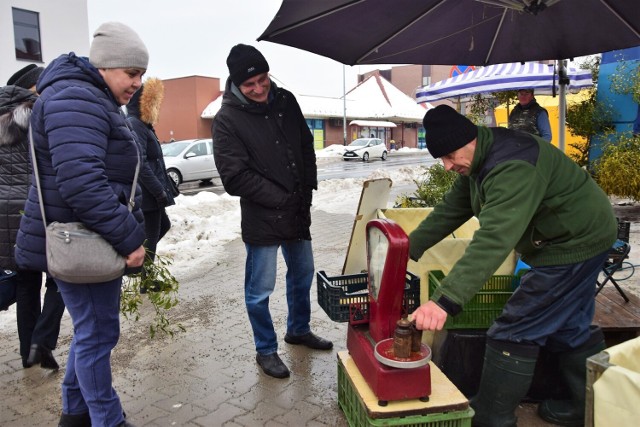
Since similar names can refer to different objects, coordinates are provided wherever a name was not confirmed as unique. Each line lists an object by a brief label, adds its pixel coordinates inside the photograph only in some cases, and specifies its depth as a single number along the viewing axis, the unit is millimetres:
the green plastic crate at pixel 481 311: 3102
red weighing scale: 2350
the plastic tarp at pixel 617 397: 1487
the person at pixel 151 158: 4734
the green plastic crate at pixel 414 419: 2322
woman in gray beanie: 2271
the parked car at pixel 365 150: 32781
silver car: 17438
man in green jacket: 2240
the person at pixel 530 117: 6637
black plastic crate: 2740
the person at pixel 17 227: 3318
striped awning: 7375
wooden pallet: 3135
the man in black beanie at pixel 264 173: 3311
